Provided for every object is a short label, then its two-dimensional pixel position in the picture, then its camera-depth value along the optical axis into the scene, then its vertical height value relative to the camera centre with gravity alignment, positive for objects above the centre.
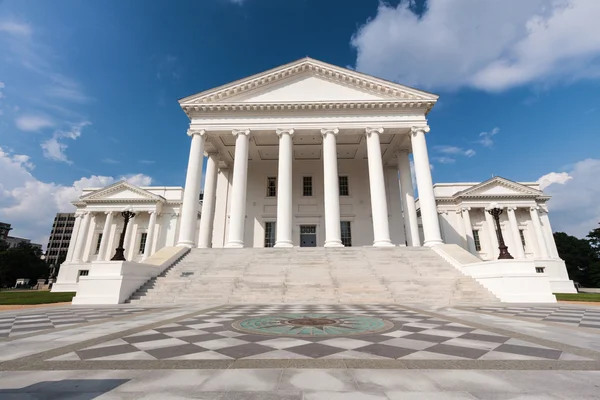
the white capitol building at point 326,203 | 13.31 +7.56
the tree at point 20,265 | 54.58 +2.62
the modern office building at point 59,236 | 103.31 +15.61
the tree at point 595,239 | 45.74 +6.54
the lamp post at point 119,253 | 13.65 +1.18
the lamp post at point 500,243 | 13.25 +1.69
